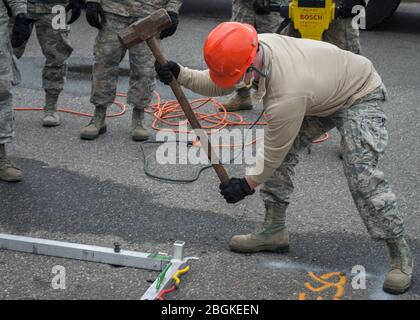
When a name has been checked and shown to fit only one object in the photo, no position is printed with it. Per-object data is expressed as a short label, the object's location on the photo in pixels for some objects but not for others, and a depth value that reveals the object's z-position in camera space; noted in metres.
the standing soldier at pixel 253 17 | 12.34
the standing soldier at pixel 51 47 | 11.13
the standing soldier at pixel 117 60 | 10.79
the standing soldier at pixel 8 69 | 9.38
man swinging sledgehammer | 6.70
